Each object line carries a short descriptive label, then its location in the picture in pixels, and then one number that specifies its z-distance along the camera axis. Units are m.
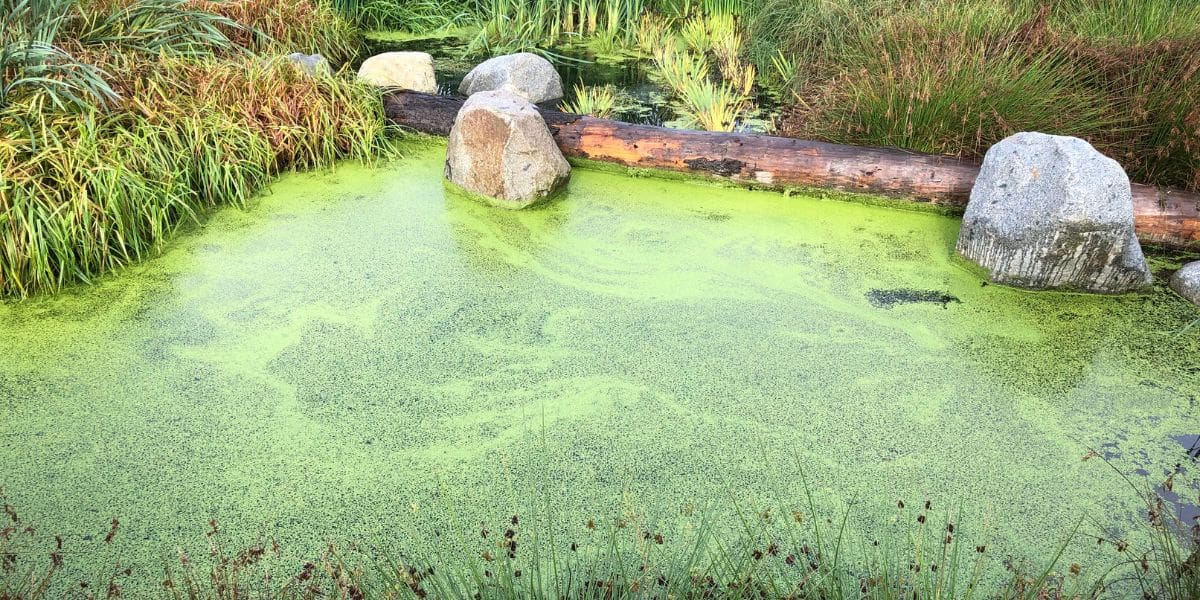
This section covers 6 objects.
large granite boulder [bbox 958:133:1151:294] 2.71
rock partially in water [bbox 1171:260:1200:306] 2.76
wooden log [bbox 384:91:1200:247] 3.04
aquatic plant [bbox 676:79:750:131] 4.06
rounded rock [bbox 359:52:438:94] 4.43
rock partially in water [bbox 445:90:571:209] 3.32
